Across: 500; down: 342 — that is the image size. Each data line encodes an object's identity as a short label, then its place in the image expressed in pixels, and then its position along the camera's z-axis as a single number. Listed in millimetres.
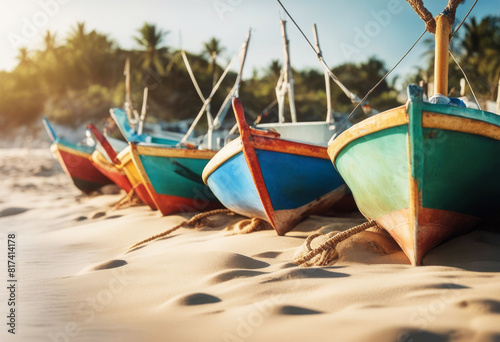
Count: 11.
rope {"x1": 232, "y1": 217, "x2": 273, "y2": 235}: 5375
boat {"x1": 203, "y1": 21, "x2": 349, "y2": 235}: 4738
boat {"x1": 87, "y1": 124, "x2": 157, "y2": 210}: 7863
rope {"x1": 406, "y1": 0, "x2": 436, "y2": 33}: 4043
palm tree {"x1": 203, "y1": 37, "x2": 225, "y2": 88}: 34259
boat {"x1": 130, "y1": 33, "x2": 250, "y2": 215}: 6871
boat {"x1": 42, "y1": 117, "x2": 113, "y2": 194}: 12156
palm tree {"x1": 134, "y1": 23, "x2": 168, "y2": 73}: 34719
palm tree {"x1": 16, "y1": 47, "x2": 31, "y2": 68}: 41819
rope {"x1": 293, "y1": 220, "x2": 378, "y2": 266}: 3660
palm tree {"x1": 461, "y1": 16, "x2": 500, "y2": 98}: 33000
